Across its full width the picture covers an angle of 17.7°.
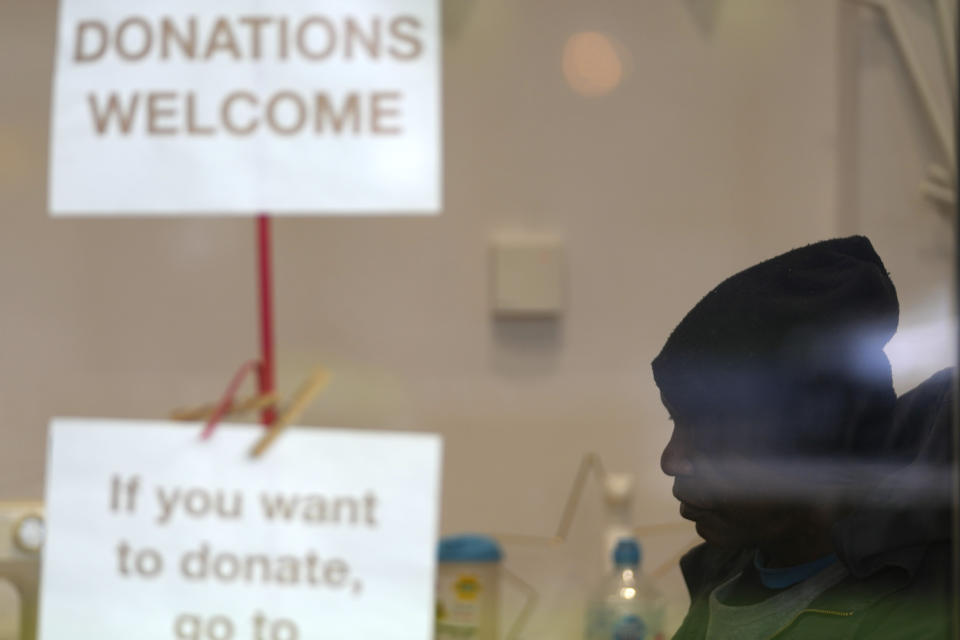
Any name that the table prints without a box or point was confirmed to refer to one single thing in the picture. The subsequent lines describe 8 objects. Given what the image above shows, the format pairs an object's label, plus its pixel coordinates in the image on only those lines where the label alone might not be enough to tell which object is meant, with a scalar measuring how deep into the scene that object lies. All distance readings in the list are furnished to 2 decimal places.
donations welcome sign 2.26
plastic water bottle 2.27
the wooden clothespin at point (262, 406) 2.26
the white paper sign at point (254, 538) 2.25
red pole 2.28
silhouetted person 2.16
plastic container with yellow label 2.26
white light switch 2.29
